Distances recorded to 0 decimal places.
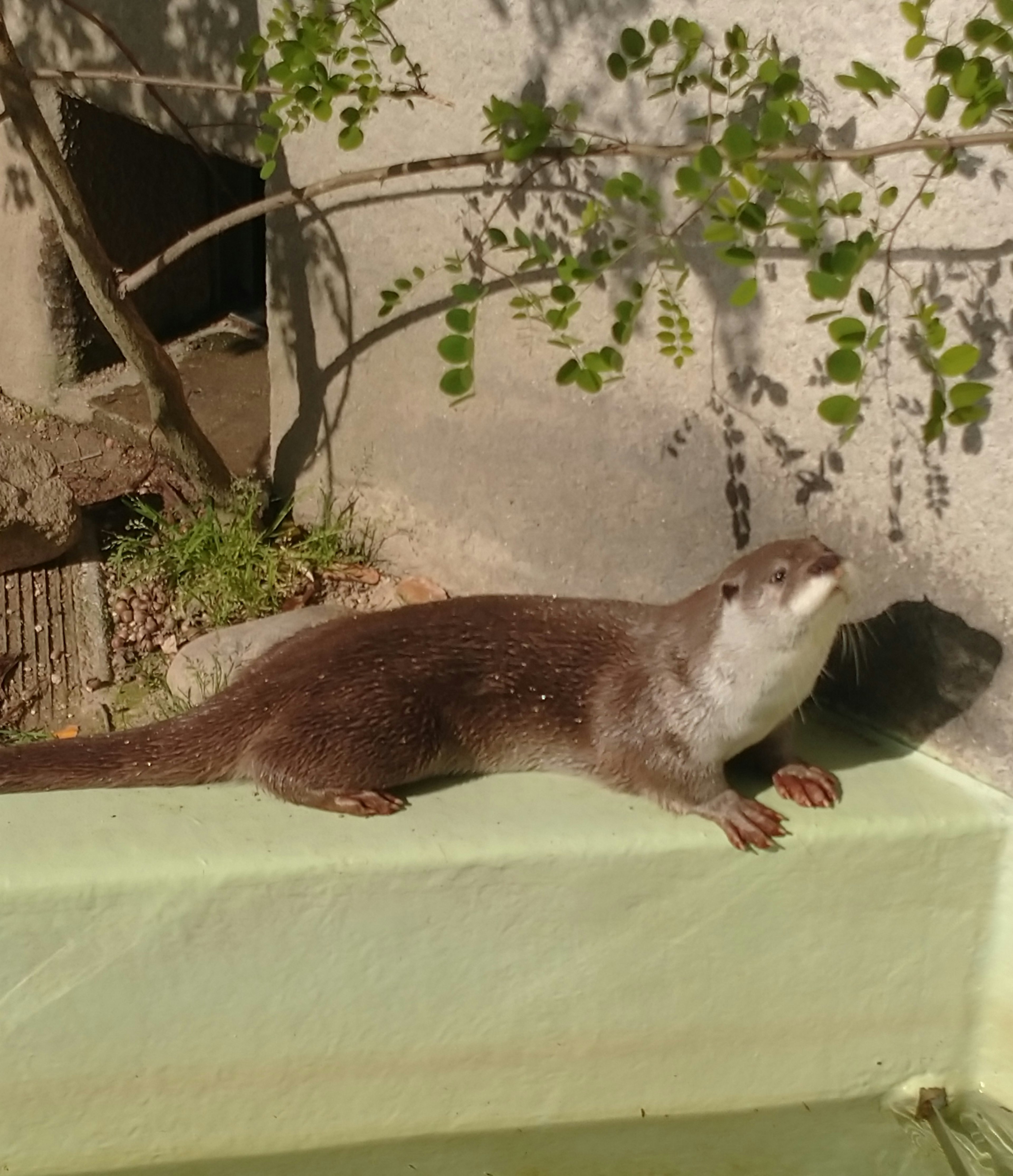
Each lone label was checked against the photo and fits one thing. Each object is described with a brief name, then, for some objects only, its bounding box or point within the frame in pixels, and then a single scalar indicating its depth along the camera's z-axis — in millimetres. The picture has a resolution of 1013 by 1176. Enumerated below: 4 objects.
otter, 1931
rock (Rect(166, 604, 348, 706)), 2707
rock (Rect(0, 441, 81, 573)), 3156
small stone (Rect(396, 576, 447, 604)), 2969
